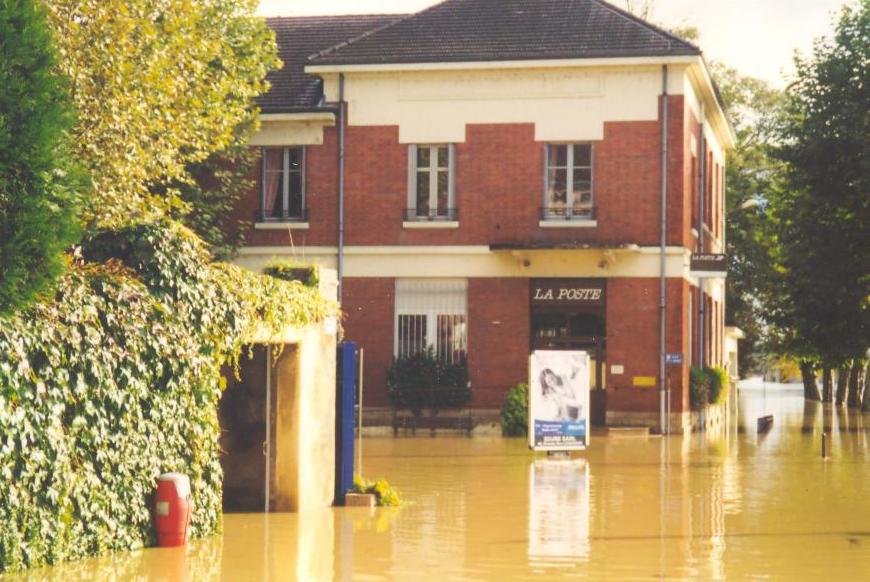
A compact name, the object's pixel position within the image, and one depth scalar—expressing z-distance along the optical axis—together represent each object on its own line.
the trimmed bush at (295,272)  19.36
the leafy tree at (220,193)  37.97
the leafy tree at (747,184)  62.59
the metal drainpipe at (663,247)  37.25
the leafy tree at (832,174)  41.03
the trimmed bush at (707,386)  39.81
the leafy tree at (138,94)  26.59
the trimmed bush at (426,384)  38.03
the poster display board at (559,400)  29.17
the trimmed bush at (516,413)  36.78
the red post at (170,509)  15.10
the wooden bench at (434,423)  37.77
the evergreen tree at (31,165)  13.05
